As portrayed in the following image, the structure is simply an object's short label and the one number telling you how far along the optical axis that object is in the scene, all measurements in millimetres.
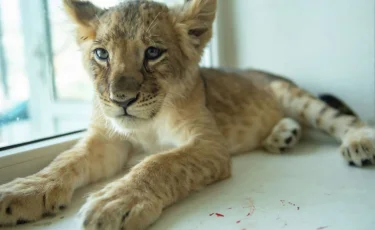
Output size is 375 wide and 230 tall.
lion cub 557
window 776
